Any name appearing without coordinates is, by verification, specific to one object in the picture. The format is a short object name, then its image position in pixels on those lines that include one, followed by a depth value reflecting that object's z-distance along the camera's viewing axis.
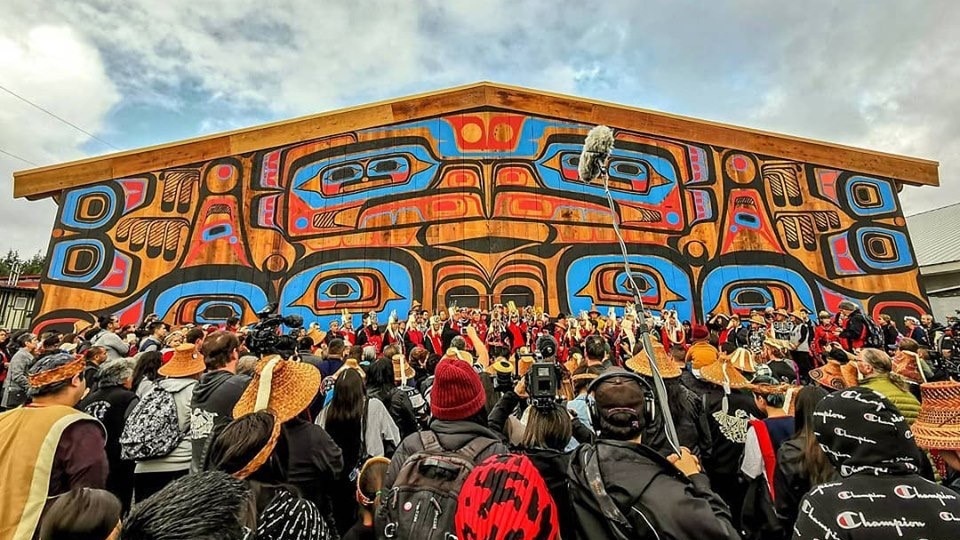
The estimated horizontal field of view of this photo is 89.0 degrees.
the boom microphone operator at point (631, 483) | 1.60
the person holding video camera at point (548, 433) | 2.12
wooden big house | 15.73
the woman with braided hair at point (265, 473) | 1.69
